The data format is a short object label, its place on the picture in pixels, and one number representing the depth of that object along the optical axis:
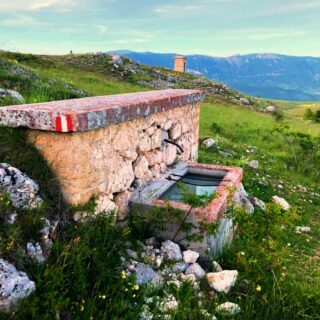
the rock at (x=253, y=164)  9.46
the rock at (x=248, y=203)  6.13
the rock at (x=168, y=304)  2.97
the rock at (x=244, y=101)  32.63
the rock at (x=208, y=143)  10.62
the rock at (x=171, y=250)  3.73
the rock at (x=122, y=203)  4.23
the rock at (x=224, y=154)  10.14
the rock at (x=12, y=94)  5.86
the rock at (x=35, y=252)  2.72
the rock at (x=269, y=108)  32.92
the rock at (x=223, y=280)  3.39
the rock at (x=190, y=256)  3.77
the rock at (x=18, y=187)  2.99
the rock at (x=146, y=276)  3.21
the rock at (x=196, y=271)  3.56
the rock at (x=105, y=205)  3.77
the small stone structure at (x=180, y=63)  46.64
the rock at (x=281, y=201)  7.11
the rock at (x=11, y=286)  2.34
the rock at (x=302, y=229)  6.48
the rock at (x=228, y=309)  3.09
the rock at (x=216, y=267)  3.74
